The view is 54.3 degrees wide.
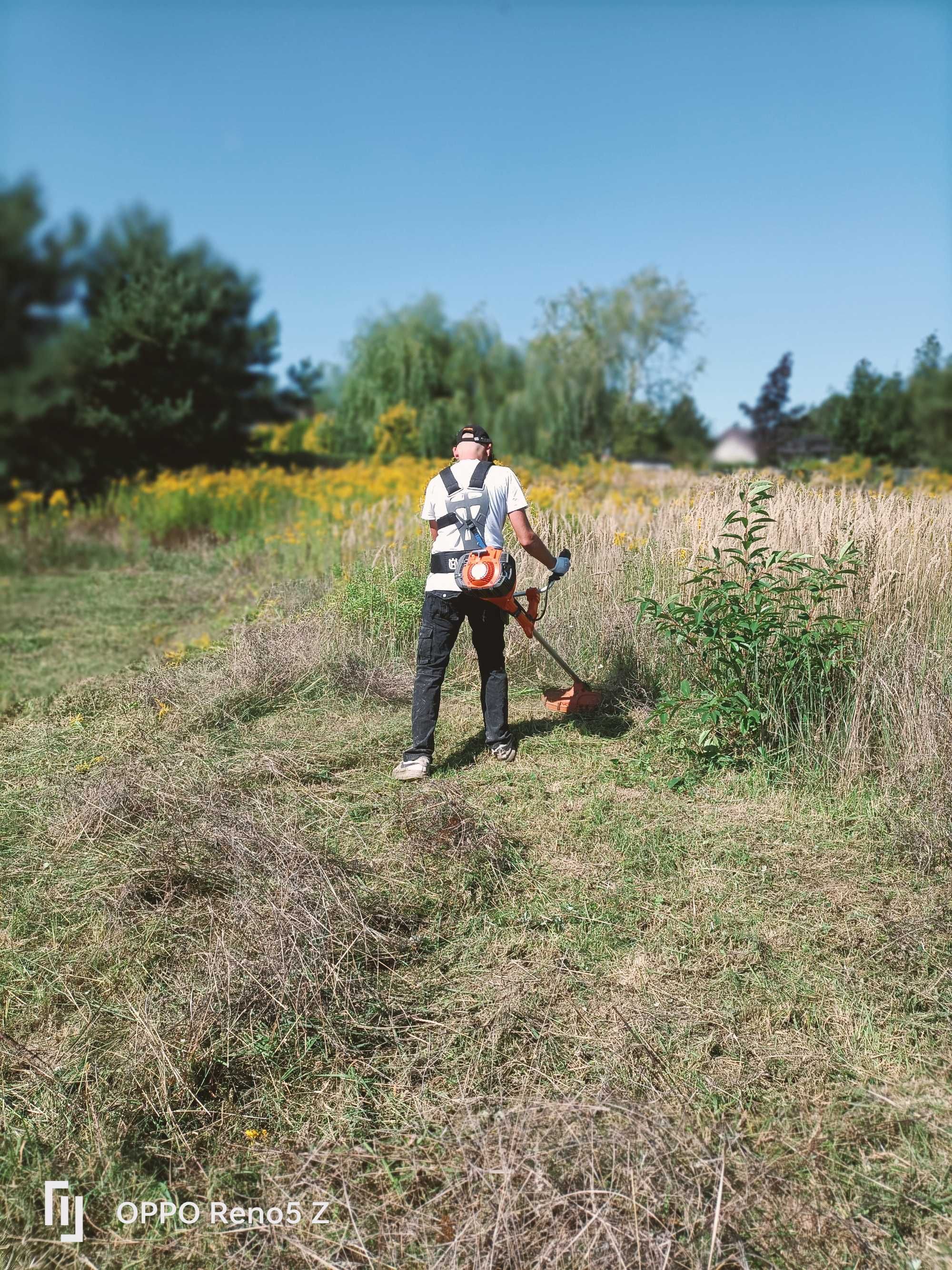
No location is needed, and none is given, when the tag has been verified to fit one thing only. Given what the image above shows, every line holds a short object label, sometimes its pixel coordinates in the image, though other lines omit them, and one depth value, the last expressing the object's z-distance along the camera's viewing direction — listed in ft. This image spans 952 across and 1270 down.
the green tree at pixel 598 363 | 67.10
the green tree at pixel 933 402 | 33.19
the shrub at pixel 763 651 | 14.28
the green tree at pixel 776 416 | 62.49
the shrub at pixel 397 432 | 62.90
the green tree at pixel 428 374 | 67.51
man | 14.51
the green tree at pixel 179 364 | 36.35
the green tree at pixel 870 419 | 58.85
